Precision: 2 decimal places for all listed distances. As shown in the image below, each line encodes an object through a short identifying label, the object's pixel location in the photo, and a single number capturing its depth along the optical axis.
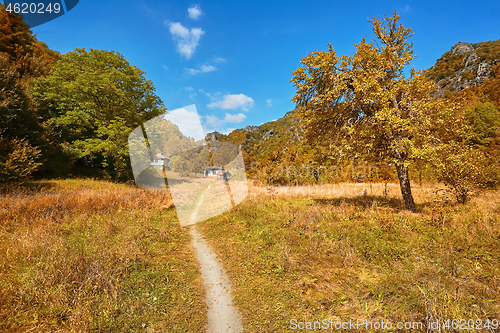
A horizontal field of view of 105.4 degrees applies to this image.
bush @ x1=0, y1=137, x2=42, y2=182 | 10.39
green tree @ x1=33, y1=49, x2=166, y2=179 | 19.44
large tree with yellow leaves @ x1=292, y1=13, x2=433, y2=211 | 8.94
